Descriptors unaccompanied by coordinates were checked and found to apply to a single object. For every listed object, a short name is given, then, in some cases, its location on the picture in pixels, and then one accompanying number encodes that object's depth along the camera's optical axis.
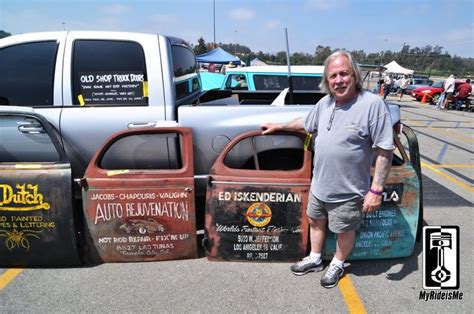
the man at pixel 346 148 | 2.29
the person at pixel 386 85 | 20.73
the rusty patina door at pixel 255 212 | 2.89
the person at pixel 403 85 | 22.45
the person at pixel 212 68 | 27.51
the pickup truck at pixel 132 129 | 2.90
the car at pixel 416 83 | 24.50
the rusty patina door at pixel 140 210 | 2.86
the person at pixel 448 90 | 17.11
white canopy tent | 28.06
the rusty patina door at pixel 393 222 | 2.93
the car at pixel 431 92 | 20.47
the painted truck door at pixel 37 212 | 2.77
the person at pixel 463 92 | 16.44
